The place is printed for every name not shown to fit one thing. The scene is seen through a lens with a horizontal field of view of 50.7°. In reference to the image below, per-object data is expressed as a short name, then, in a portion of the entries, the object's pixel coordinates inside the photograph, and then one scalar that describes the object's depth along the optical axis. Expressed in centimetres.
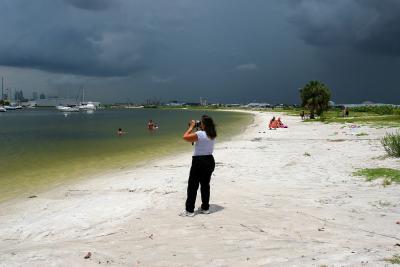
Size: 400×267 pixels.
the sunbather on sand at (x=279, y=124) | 5259
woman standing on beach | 927
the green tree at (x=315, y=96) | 6762
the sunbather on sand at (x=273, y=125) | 5144
